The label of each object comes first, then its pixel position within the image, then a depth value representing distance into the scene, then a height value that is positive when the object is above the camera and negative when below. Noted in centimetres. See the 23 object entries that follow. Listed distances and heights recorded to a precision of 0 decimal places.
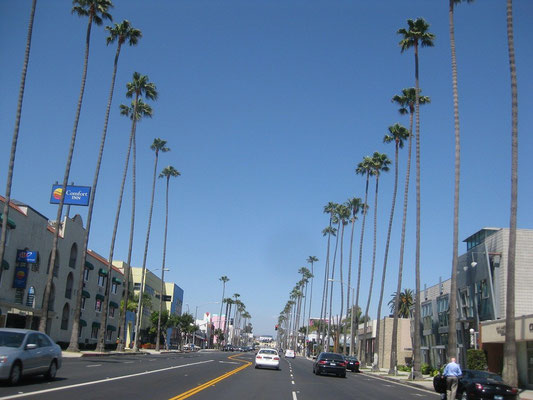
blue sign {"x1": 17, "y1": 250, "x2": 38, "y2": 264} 4062 +236
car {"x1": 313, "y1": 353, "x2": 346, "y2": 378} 3497 -346
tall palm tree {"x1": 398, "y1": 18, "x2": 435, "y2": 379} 3888 +2006
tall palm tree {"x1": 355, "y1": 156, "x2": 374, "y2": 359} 6494 +1686
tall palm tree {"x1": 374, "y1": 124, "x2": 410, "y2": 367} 5025 +1637
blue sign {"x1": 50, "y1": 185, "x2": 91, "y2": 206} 5303 +932
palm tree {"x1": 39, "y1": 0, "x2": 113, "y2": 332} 3906 +2018
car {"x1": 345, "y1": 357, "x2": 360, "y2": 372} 4956 -465
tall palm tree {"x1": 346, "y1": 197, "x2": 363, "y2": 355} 7812 +1482
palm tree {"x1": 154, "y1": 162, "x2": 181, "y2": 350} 6844 +1750
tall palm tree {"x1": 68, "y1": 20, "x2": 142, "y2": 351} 4444 +2016
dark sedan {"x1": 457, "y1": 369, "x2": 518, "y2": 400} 1995 -241
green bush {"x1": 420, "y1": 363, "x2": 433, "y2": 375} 4853 -452
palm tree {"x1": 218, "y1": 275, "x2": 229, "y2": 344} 16000 +688
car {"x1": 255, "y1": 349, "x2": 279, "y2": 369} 3709 -361
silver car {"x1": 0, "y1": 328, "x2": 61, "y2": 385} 1507 -192
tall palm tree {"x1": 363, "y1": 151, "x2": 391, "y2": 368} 6120 +1636
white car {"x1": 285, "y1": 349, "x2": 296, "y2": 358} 9125 -761
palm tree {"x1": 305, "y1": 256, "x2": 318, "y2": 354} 13798 +1243
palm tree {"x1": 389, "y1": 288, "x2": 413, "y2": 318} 9788 +269
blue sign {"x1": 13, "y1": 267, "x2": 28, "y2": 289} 4062 +76
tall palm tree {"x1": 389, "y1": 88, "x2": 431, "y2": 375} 4394 +1335
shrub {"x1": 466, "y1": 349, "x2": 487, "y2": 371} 3219 -224
